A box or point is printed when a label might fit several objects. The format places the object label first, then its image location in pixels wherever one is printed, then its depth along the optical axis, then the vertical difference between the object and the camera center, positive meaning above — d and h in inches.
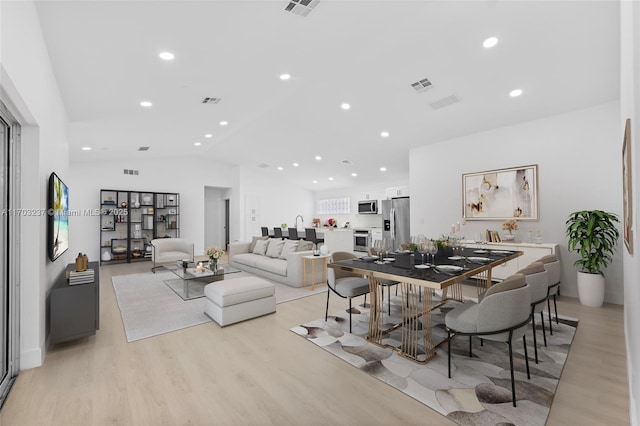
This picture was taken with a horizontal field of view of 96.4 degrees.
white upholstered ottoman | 129.3 -39.8
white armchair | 249.3 -31.8
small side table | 193.3 -36.2
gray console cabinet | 105.2 -35.6
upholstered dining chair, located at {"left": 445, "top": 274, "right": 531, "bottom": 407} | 77.4 -27.9
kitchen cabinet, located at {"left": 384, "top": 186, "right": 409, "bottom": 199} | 327.2 +26.5
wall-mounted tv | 110.0 +0.3
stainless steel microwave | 363.3 +10.0
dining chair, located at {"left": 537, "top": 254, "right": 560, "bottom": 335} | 110.6 -22.7
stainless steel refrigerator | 308.7 -5.4
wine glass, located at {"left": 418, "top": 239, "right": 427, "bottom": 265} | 110.7 -13.3
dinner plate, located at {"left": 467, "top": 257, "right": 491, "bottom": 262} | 116.6 -19.0
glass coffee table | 176.9 -47.1
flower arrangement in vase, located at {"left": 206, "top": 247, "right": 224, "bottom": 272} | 185.6 -26.6
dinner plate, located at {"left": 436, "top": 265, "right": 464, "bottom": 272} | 96.9 -18.8
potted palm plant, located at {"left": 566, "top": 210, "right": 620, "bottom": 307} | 148.6 -17.7
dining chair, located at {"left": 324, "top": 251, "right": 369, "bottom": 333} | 122.3 -30.0
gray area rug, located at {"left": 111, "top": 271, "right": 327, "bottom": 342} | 128.9 -49.4
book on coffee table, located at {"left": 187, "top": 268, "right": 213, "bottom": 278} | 177.6 -36.3
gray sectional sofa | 198.1 -35.2
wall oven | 368.2 -32.1
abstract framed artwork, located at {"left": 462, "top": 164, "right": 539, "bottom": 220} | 183.5 +13.2
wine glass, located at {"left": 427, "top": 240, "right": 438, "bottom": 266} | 109.4 -13.1
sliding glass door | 86.1 -10.1
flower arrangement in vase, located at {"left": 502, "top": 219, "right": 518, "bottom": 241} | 185.8 -9.1
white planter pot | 150.5 -41.0
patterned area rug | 73.2 -50.2
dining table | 88.8 -19.6
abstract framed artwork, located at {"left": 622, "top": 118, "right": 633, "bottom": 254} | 65.3 +6.1
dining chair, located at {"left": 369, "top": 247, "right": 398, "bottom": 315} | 126.3 -18.1
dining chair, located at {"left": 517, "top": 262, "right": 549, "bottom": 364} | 91.5 -23.6
